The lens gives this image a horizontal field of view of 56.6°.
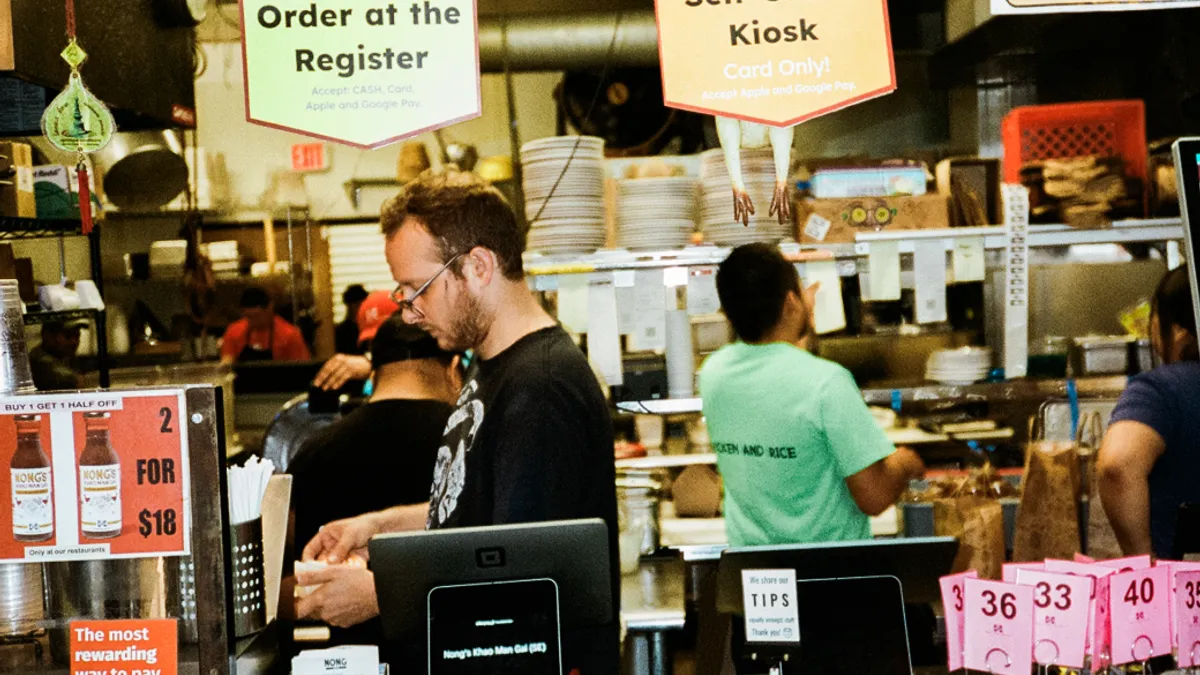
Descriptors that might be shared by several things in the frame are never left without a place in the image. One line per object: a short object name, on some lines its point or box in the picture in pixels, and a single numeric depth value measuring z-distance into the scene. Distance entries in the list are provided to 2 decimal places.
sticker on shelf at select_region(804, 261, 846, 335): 4.23
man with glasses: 2.15
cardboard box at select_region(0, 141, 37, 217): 3.67
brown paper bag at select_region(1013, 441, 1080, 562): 3.82
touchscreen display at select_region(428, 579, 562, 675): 1.74
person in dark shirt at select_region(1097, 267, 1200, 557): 3.10
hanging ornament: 2.38
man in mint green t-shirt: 3.12
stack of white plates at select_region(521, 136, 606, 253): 4.13
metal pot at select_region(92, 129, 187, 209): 6.11
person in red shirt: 8.26
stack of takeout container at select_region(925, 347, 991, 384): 4.39
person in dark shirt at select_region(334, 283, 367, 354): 8.11
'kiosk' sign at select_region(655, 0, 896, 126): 2.26
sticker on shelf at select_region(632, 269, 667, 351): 4.21
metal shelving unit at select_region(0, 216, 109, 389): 3.77
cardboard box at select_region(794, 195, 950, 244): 4.28
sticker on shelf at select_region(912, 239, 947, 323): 4.25
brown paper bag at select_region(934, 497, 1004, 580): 3.74
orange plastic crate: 4.61
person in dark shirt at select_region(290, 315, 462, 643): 3.30
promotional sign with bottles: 1.74
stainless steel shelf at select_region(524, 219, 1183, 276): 4.16
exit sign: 8.98
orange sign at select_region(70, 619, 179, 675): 1.73
